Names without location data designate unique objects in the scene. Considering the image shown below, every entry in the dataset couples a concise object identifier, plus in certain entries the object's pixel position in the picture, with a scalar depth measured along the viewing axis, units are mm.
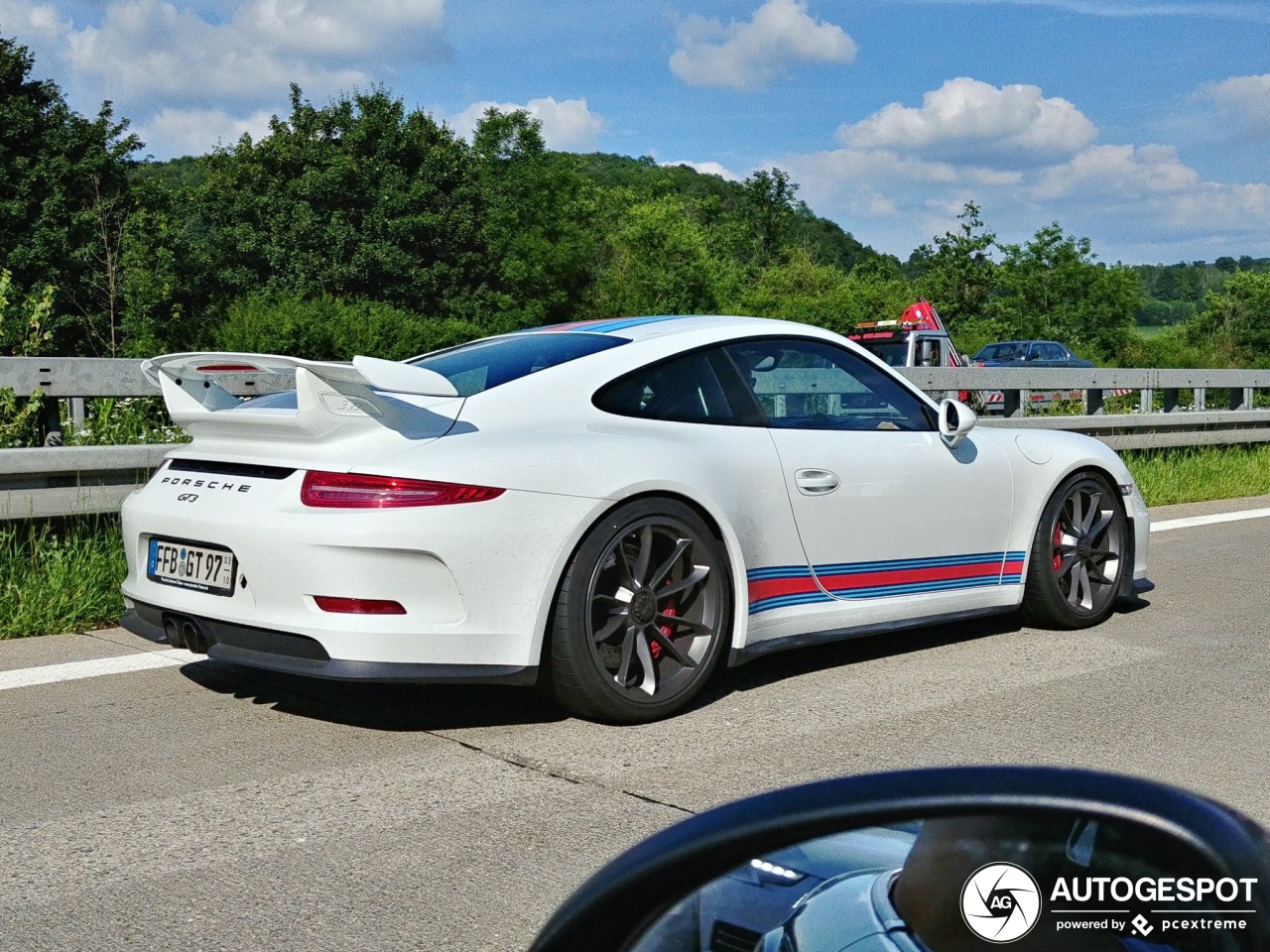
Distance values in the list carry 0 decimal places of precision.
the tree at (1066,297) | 69250
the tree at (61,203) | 46406
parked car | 35094
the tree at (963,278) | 70875
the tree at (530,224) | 63375
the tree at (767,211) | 98062
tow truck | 21438
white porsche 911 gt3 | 4129
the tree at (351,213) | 61625
